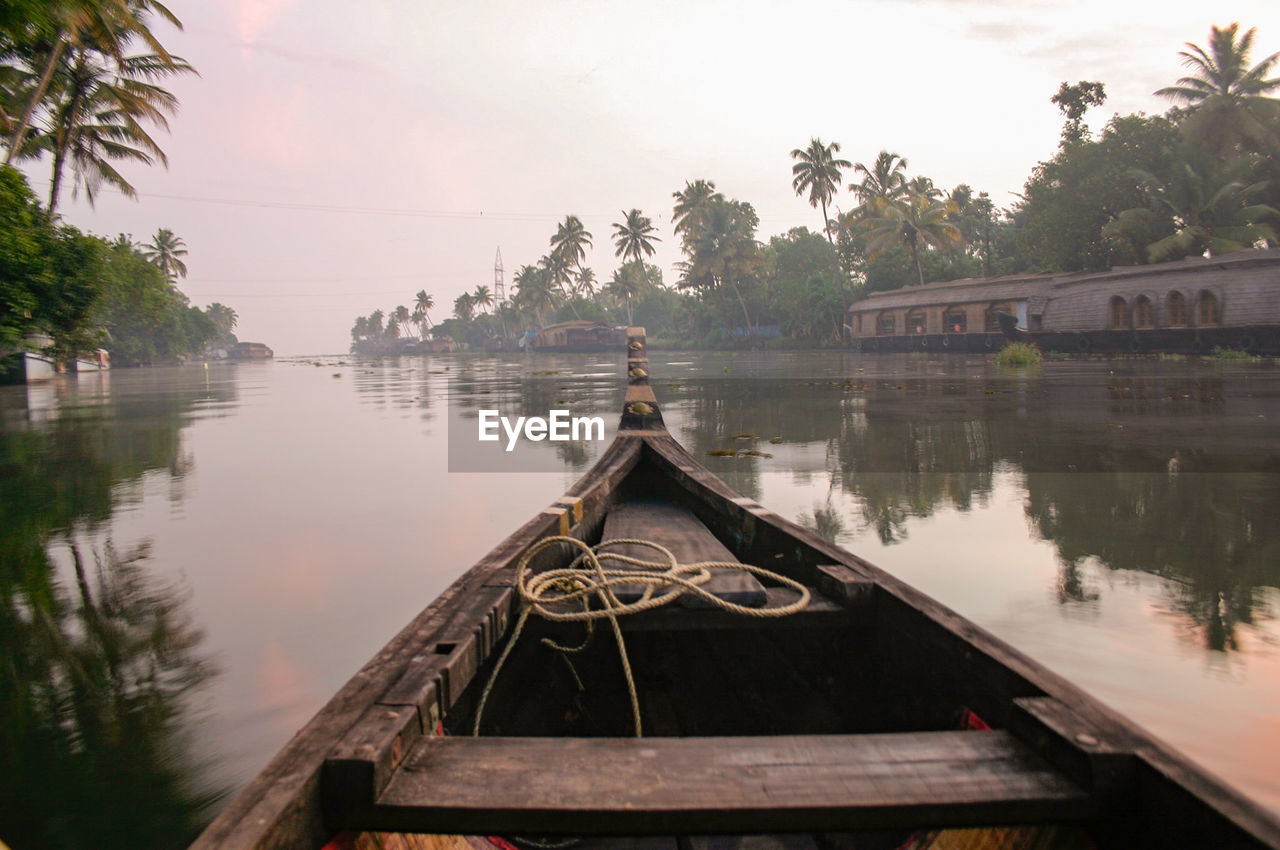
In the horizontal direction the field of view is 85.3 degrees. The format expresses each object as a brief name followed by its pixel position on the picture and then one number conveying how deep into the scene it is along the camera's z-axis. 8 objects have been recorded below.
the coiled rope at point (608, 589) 1.98
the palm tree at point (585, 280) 81.50
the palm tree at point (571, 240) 67.44
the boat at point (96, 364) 37.47
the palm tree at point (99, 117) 19.56
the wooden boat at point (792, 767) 1.19
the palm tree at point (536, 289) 77.94
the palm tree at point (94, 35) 14.24
